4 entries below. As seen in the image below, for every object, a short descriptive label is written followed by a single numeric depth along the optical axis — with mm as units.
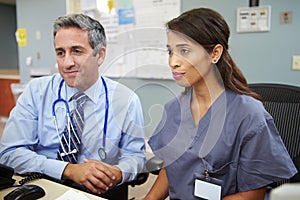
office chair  1077
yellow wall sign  4316
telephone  935
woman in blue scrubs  929
